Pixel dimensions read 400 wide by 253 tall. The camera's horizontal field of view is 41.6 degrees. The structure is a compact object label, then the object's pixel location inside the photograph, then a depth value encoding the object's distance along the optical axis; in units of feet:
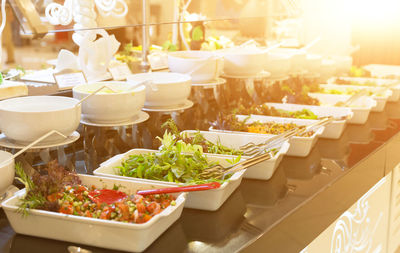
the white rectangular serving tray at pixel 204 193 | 3.14
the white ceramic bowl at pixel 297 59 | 7.37
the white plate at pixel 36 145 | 3.43
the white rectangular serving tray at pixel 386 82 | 7.03
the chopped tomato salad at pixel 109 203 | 2.67
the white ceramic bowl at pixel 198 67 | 5.52
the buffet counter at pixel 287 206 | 2.80
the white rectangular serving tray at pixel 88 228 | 2.56
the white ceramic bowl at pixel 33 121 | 3.39
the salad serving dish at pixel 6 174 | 2.91
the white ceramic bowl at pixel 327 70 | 8.04
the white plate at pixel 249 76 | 6.23
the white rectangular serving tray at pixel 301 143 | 4.32
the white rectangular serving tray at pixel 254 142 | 3.75
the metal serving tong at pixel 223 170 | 3.33
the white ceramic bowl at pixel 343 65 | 8.66
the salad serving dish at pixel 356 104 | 5.67
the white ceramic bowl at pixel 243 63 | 6.17
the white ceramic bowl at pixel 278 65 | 6.74
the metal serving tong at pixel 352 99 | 5.89
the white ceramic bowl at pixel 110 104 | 4.05
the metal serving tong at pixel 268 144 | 3.96
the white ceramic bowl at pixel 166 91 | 4.73
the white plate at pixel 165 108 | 4.79
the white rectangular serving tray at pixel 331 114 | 5.03
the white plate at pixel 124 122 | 4.13
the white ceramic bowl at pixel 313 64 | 7.83
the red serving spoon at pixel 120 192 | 2.93
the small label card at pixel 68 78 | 4.90
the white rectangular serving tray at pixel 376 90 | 6.33
